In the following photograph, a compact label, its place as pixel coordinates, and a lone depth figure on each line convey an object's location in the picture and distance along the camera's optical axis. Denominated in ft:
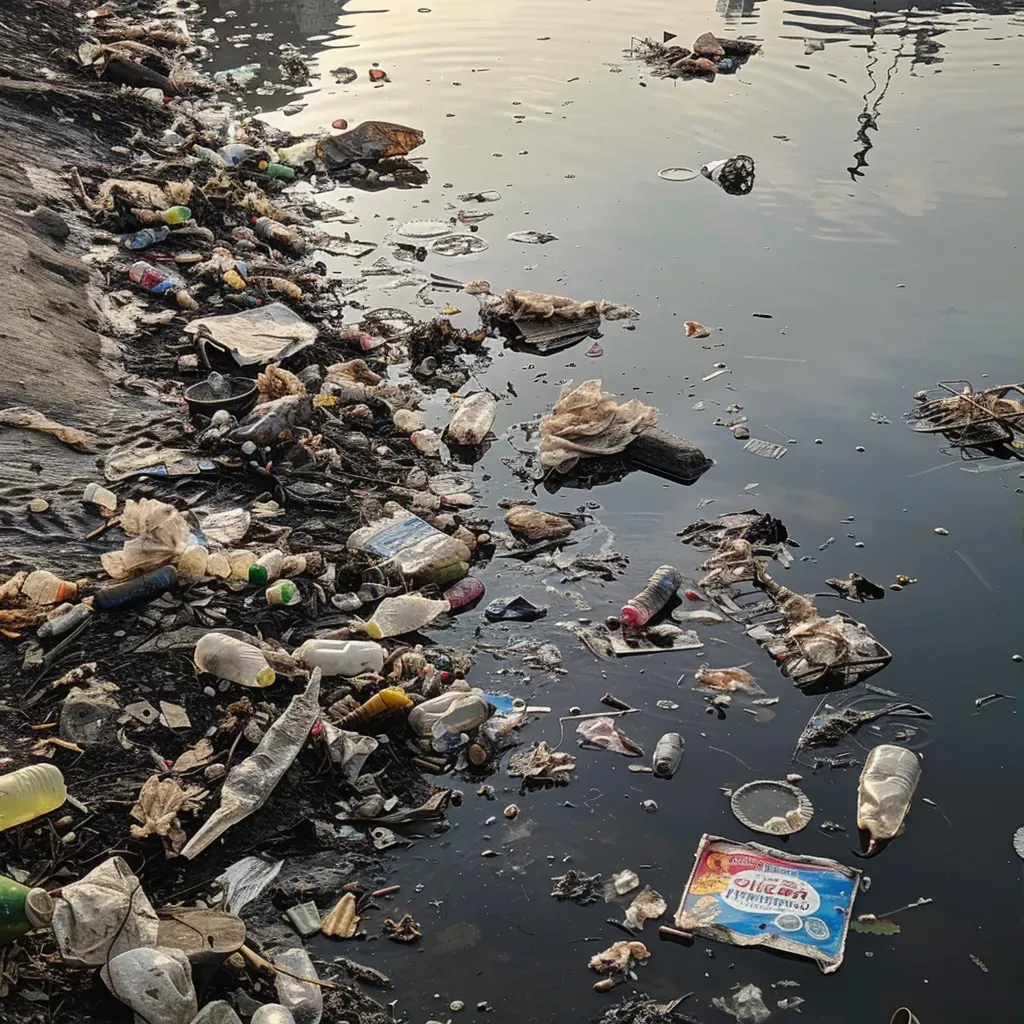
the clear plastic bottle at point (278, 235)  24.40
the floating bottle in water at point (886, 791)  11.21
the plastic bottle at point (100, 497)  14.37
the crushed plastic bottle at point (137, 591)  12.42
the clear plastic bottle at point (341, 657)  12.60
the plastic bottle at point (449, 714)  12.12
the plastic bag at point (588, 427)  17.54
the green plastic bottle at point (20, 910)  8.23
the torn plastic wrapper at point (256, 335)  19.29
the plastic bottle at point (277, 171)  28.04
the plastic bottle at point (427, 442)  18.07
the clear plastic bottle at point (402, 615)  13.66
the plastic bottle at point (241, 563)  13.82
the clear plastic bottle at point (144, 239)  22.36
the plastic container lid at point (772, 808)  11.31
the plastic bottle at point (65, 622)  11.89
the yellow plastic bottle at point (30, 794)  9.44
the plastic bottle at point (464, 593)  14.65
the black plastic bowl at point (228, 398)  17.48
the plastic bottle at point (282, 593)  13.51
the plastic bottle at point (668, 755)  12.03
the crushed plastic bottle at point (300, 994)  9.09
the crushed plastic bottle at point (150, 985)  8.25
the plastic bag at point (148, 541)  12.89
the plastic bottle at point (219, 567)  13.58
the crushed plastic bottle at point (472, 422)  18.33
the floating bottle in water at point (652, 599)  14.12
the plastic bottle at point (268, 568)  13.75
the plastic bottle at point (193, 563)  13.28
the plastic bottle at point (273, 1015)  8.66
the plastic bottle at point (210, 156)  27.28
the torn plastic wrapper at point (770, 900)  10.07
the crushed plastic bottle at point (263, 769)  10.32
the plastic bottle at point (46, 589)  12.30
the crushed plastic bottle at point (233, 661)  11.90
